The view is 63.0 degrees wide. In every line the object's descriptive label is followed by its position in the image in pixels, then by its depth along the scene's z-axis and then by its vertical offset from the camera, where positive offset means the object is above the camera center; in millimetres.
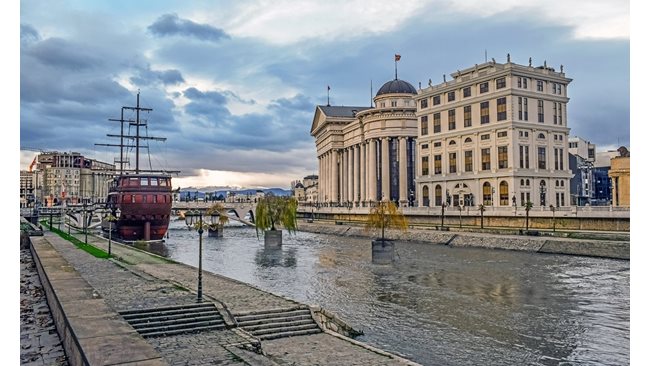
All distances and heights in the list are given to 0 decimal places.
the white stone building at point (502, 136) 78188 +9130
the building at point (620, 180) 68125 +1892
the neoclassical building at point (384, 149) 107625 +9827
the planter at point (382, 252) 44578 -4803
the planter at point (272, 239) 59906 -4890
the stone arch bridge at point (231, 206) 107606 -2173
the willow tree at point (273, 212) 61594 -1892
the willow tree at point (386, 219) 51938 -2342
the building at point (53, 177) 191500 +7459
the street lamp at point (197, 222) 20984 -1254
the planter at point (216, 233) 84075 -5963
